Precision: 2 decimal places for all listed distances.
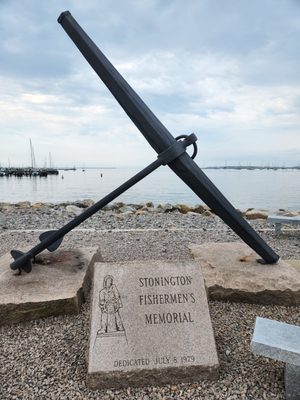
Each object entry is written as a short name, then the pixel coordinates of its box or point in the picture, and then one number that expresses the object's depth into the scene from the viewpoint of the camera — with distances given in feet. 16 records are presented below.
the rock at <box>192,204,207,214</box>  46.89
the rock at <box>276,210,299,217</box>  44.68
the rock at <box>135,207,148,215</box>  42.55
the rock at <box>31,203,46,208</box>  54.65
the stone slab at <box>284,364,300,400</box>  8.09
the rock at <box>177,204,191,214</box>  46.89
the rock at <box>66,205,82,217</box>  42.69
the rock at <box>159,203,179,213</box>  47.39
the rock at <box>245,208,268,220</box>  41.86
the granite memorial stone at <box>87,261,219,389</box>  8.71
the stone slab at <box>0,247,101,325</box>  11.82
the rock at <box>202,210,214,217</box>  44.53
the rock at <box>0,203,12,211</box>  49.42
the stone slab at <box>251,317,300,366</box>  7.75
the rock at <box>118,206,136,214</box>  49.05
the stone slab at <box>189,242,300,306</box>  13.05
